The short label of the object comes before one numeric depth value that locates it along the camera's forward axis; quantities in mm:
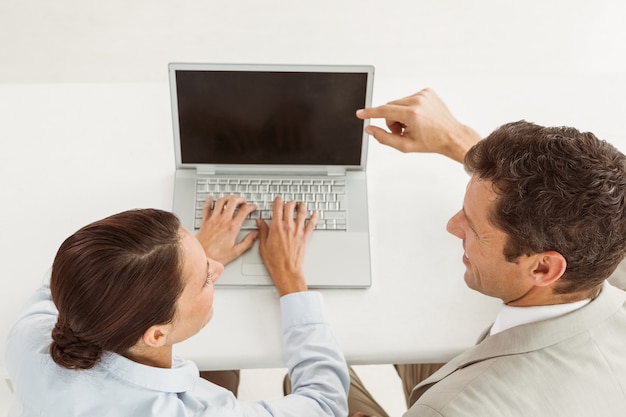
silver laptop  1299
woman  906
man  980
